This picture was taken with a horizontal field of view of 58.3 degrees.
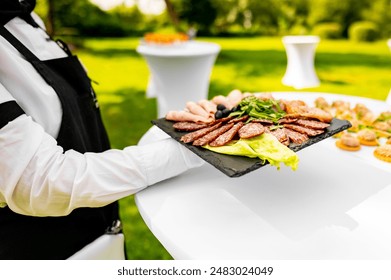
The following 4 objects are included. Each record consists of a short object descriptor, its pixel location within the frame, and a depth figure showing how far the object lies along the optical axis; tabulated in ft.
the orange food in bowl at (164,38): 13.10
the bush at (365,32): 39.81
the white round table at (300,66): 19.90
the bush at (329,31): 43.19
